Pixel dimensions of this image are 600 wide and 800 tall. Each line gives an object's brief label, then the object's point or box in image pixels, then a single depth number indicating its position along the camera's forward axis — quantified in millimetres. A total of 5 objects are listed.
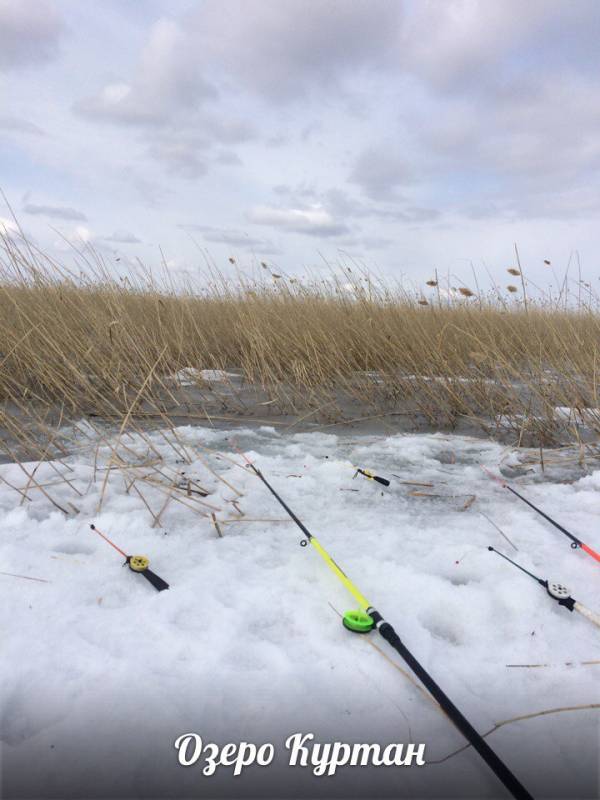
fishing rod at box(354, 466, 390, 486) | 2075
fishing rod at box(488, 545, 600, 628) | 1263
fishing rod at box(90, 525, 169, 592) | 1415
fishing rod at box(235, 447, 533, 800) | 833
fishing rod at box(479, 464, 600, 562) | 1530
